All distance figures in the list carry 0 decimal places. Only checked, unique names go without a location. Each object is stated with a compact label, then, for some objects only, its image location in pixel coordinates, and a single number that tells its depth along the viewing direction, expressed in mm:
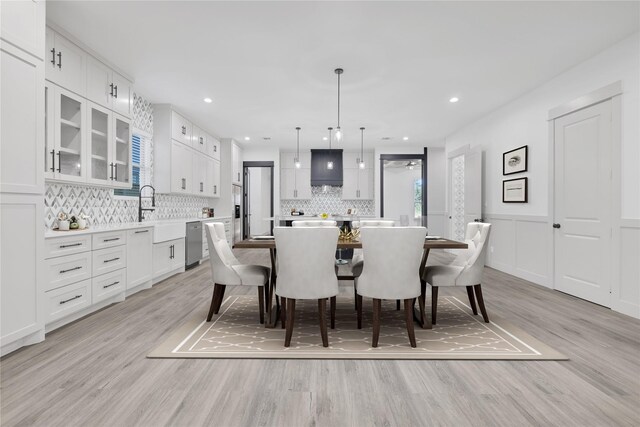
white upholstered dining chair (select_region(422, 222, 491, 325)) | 2994
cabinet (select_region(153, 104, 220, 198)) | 5629
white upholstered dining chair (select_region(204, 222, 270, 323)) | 3018
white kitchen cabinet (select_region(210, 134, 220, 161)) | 7418
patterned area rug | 2387
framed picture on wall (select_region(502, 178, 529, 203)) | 4957
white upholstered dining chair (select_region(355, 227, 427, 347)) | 2471
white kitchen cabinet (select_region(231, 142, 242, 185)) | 8334
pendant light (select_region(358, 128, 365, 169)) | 7380
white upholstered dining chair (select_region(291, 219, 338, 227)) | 4336
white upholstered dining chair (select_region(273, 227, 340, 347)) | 2457
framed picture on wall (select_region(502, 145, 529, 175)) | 4961
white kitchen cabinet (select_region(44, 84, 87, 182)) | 3094
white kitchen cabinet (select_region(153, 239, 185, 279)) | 4586
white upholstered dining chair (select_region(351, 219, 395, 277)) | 3311
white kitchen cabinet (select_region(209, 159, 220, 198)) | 7598
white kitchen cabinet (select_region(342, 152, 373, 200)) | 9703
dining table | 2859
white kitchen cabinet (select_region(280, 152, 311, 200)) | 9703
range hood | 9602
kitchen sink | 4520
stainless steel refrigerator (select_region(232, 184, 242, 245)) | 8492
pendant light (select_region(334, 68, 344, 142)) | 4112
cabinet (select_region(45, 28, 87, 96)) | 3125
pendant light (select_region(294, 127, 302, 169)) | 7332
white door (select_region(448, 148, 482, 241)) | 6109
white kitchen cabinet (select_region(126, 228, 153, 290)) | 3916
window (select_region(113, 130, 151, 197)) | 5172
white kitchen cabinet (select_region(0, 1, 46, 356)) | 2316
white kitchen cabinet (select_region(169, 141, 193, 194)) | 5723
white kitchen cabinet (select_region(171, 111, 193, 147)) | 5742
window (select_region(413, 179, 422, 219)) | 12039
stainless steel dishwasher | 5668
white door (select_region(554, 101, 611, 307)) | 3627
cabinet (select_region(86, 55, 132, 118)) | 3660
